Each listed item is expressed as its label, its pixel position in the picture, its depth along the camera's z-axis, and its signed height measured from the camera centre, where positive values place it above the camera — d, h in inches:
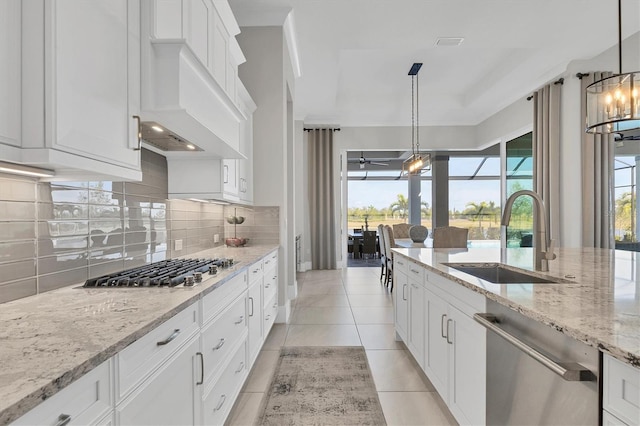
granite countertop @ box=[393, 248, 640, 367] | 32.5 -11.9
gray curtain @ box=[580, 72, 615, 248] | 163.0 +11.8
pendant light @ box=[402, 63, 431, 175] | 203.0 +37.2
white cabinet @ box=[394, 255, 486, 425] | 57.2 -27.3
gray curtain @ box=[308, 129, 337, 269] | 278.1 +11.8
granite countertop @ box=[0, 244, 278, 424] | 24.4 -12.6
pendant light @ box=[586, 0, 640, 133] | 85.4 +32.0
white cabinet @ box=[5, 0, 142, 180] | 36.4 +16.6
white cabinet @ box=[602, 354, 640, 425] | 28.8 -16.8
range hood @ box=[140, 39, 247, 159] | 55.4 +22.2
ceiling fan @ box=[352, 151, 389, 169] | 327.1 +57.9
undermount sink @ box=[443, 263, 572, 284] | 77.1 -14.0
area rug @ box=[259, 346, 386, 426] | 75.7 -47.4
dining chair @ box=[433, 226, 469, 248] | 166.6 -10.7
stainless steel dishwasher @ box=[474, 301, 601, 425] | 34.6 -20.5
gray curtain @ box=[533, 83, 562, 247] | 182.2 +37.5
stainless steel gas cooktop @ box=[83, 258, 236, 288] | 57.7 -11.8
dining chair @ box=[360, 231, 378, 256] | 348.2 -29.8
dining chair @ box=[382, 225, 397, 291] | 199.6 -19.5
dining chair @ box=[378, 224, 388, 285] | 221.8 -22.6
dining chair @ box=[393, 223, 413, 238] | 265.9 -12.9
